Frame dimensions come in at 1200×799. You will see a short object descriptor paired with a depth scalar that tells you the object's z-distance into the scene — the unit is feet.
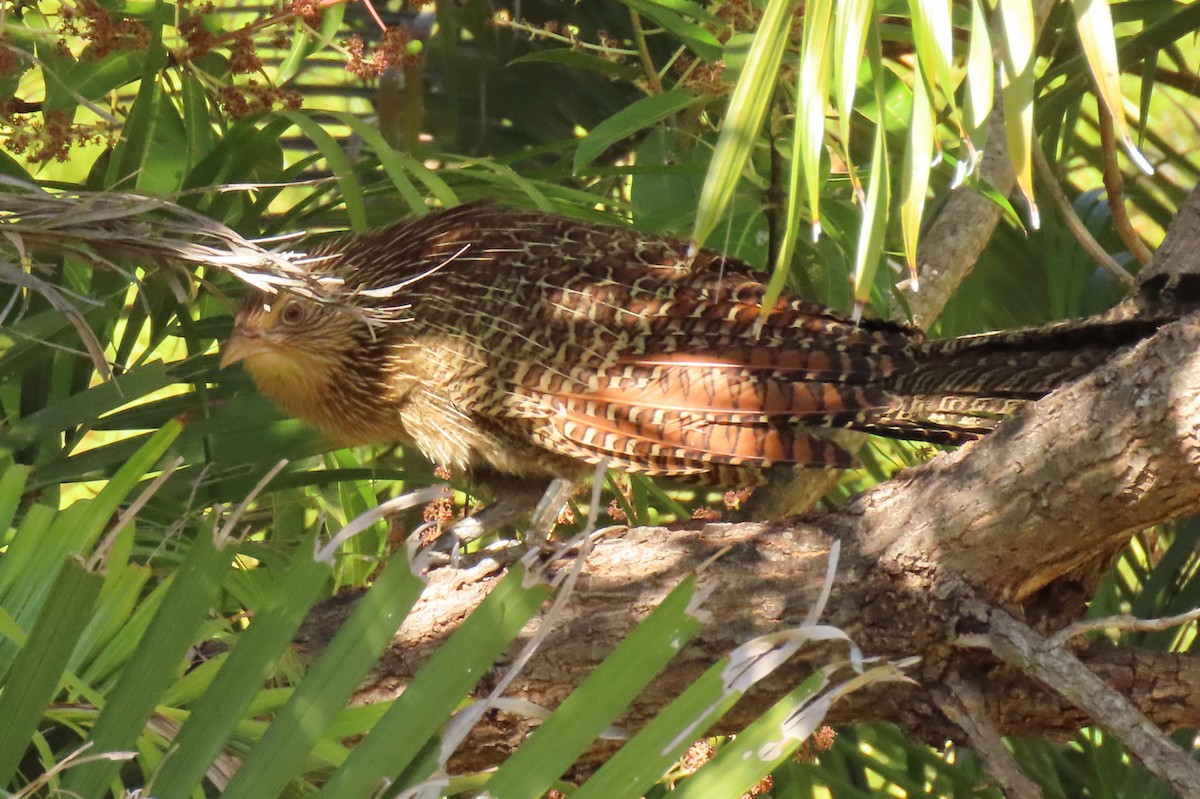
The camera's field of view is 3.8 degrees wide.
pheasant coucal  25.21
